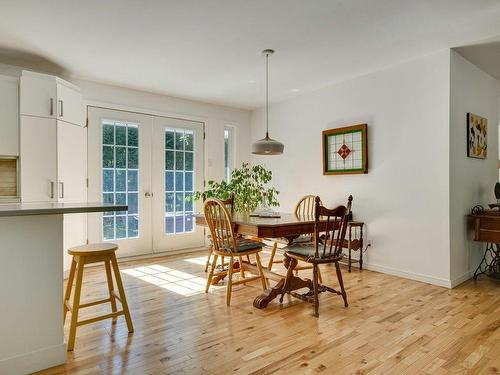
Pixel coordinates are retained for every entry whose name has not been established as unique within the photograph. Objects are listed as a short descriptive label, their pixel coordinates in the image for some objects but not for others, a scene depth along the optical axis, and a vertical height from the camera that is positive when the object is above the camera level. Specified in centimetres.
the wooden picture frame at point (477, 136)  358 +55
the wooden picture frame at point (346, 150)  404 +46
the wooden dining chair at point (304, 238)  327 -55
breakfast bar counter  173 -56
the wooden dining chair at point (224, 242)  287 -51
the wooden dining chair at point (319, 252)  256 -56
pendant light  322 +39
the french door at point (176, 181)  487 +8
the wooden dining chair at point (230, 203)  360 -19
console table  334 -45
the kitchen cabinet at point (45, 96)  335 +96
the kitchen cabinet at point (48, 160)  336 +29
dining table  264 -38
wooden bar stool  208 -57
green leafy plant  380 -8
